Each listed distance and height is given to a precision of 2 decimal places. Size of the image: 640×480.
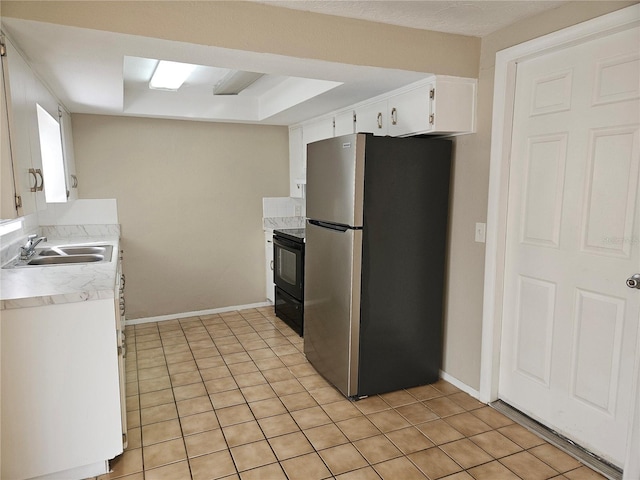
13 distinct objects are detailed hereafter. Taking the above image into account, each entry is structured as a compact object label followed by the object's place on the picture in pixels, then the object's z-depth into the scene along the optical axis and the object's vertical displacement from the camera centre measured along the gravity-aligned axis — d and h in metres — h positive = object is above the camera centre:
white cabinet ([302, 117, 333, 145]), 3.83 +0.50
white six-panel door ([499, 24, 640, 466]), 1.95 -0.29
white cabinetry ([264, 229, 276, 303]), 4.61 -0.85
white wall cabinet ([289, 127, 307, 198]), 4.48 +0.22
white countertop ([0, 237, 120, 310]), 1.86 -0.48
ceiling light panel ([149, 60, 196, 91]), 3.07 +0.82
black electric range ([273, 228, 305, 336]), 3.76 -0.85
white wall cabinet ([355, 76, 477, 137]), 2.56 +0.47
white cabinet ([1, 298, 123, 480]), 1.87 -0.94
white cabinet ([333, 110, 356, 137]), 3.41 +0.49
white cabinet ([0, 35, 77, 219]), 1.73 +0.24
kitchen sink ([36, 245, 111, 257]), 3.12 -0.50
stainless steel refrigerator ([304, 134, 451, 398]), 2.58 -0.46
